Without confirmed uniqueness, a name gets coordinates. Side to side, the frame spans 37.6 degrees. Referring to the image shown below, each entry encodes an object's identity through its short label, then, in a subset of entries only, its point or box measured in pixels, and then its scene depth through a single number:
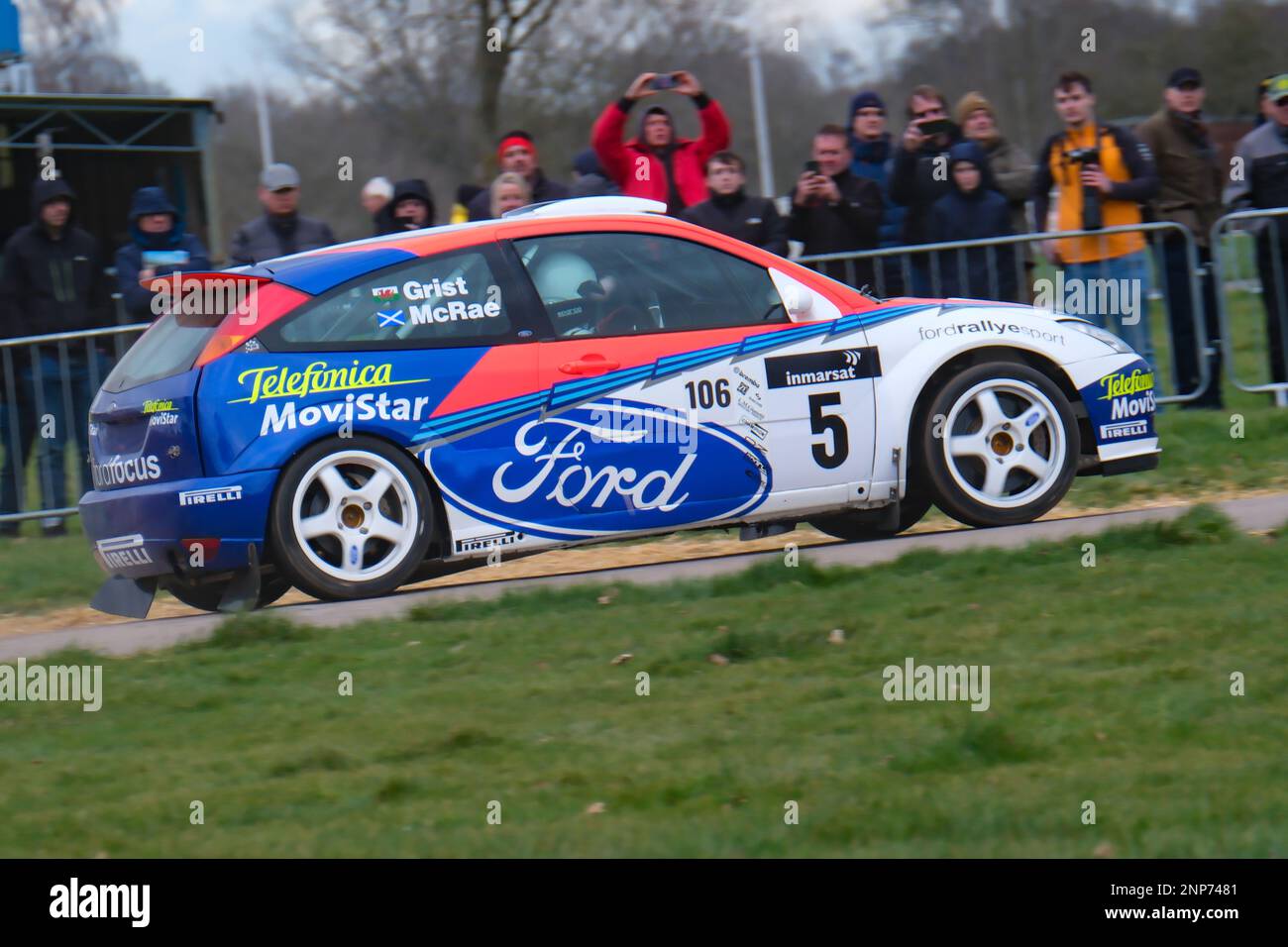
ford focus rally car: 8.20
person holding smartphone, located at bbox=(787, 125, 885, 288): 11.54
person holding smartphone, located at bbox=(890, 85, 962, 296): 11.66
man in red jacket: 11.63
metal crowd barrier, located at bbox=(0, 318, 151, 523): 11.49
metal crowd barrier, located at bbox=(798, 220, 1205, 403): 11.58
